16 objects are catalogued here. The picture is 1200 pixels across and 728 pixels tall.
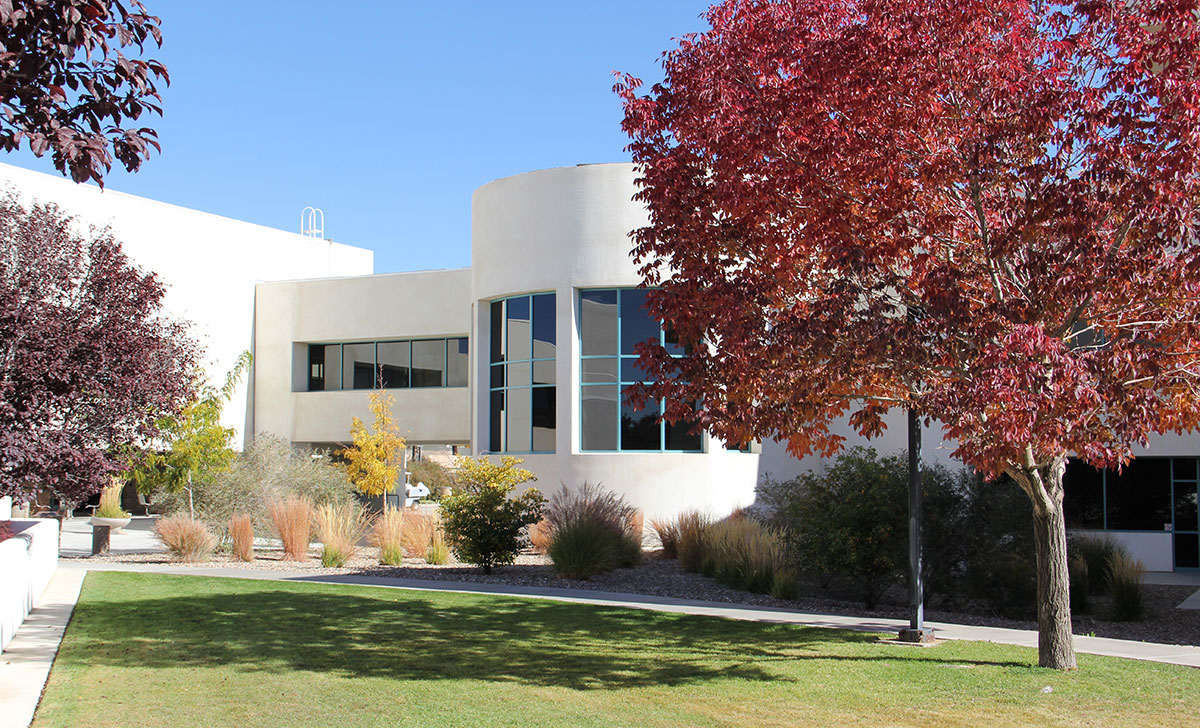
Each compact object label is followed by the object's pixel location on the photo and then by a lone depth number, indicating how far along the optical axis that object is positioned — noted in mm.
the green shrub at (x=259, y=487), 22109
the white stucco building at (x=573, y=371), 21750
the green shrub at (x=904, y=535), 14094
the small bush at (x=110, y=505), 28734
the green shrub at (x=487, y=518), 17047
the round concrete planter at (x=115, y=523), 22547
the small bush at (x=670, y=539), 19422
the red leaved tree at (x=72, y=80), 5070
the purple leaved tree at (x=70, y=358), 14391
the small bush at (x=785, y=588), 14844
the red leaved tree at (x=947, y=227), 7469
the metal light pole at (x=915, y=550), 10906
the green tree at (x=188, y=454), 20906
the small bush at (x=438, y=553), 18344
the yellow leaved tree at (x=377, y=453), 28359
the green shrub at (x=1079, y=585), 15125
